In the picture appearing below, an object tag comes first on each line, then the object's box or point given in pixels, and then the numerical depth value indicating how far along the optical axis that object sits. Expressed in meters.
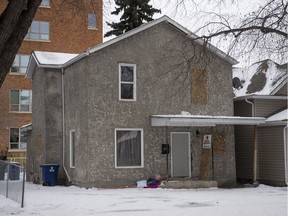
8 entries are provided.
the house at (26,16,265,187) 21.08
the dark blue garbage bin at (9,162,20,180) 16.06
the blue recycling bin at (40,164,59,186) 22.94
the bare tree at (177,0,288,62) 12.58
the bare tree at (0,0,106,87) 9.60
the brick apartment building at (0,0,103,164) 42.25
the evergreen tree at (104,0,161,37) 37.66
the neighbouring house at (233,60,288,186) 22.81
